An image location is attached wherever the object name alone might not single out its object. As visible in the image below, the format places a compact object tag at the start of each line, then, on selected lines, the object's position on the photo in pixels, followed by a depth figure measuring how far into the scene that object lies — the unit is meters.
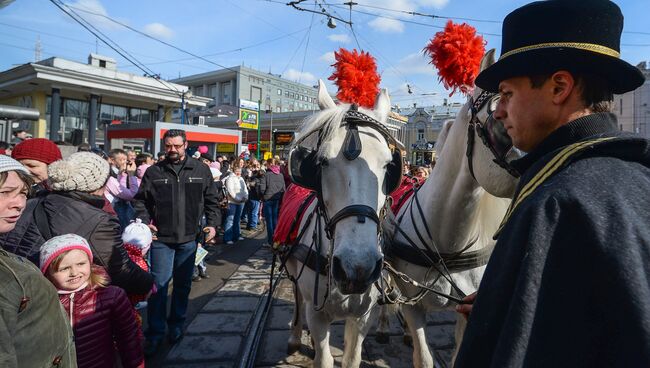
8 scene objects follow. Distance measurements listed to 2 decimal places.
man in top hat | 0.65
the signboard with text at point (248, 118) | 21.53
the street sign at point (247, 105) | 25.96
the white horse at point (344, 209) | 1.72
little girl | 1.84
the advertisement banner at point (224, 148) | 20.58
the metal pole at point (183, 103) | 20.42
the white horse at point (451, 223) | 2.08
